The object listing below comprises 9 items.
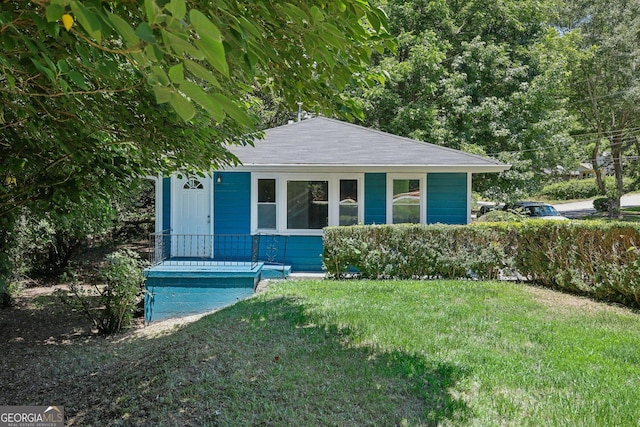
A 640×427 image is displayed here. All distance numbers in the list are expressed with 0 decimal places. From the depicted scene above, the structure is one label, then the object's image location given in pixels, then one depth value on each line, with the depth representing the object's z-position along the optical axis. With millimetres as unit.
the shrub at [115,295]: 7230
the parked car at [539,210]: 19297
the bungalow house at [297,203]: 10367
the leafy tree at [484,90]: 16062
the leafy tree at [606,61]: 23031
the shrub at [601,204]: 31484
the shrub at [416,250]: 8727
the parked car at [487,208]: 16844
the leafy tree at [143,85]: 1076
